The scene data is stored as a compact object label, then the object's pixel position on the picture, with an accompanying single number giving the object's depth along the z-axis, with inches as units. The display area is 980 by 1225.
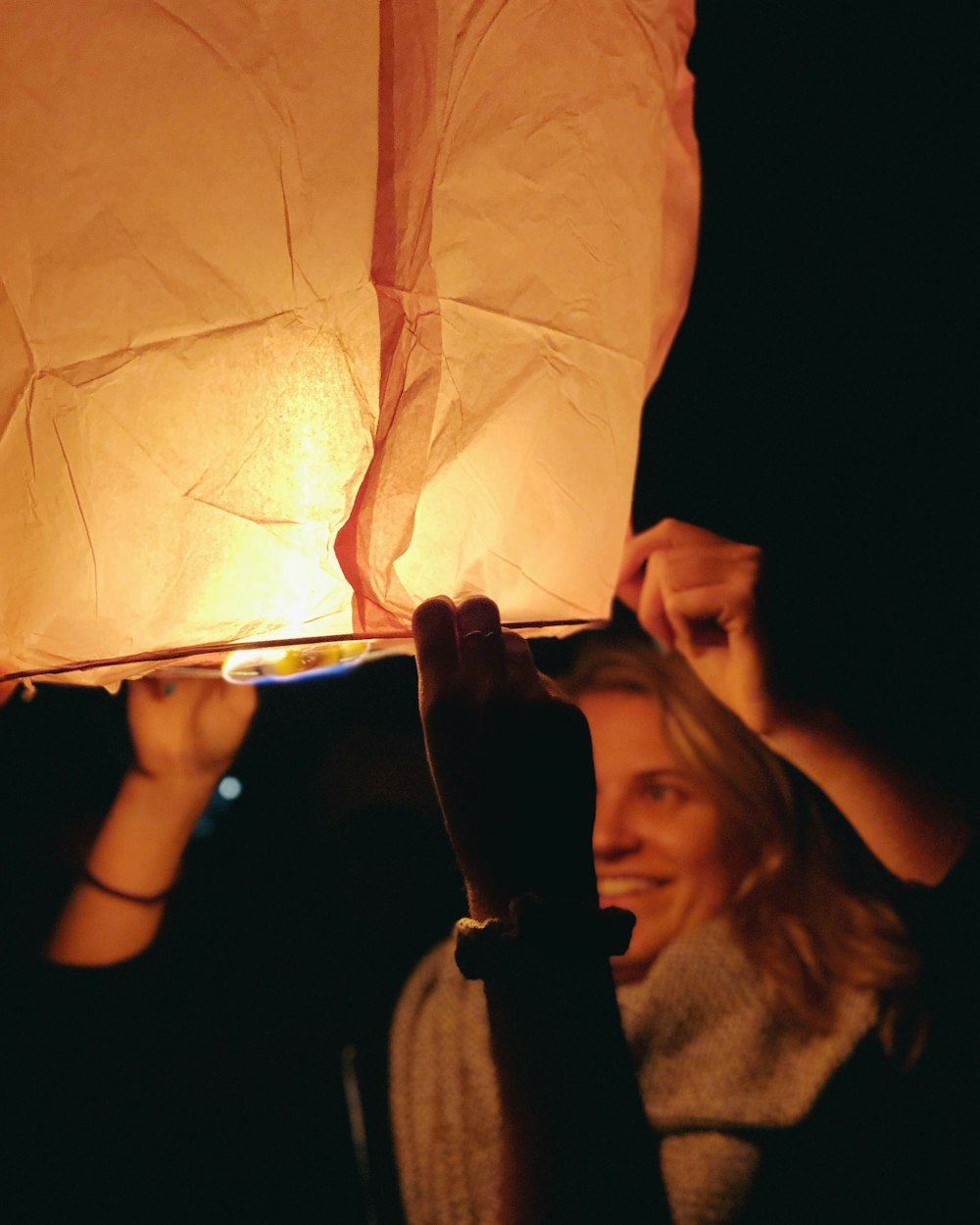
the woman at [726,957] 41.9
